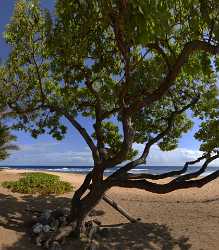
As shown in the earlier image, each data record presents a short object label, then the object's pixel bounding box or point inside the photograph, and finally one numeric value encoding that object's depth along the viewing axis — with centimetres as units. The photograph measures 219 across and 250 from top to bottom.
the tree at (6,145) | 1201
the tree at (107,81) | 452
